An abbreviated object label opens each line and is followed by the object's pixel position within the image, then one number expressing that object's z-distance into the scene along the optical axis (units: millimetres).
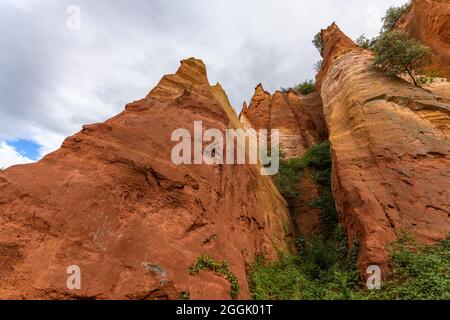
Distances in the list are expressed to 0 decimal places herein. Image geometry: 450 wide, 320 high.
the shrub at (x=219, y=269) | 6740
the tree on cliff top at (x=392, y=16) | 26591
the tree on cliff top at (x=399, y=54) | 14828
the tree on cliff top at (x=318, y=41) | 29906
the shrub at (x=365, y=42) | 23088
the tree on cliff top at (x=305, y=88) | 30998
